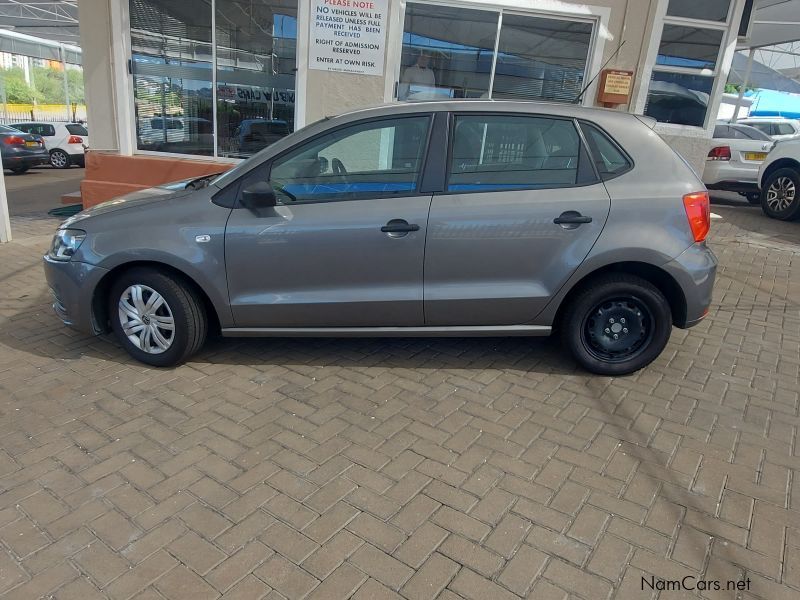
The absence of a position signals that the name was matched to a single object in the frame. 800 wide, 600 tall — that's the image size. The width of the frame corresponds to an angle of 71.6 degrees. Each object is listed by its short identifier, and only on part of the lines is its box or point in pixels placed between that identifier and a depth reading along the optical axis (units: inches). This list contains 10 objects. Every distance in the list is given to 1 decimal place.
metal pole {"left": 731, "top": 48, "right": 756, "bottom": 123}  935.8
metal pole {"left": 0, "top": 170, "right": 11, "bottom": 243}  265.3
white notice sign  277.7
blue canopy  1876.2
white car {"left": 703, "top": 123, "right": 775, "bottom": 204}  428.8
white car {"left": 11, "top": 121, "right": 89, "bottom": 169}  702.5
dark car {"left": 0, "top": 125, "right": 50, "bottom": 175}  621.6
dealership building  285.1
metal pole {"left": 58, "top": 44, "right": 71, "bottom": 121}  1375.5
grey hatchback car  138.9
